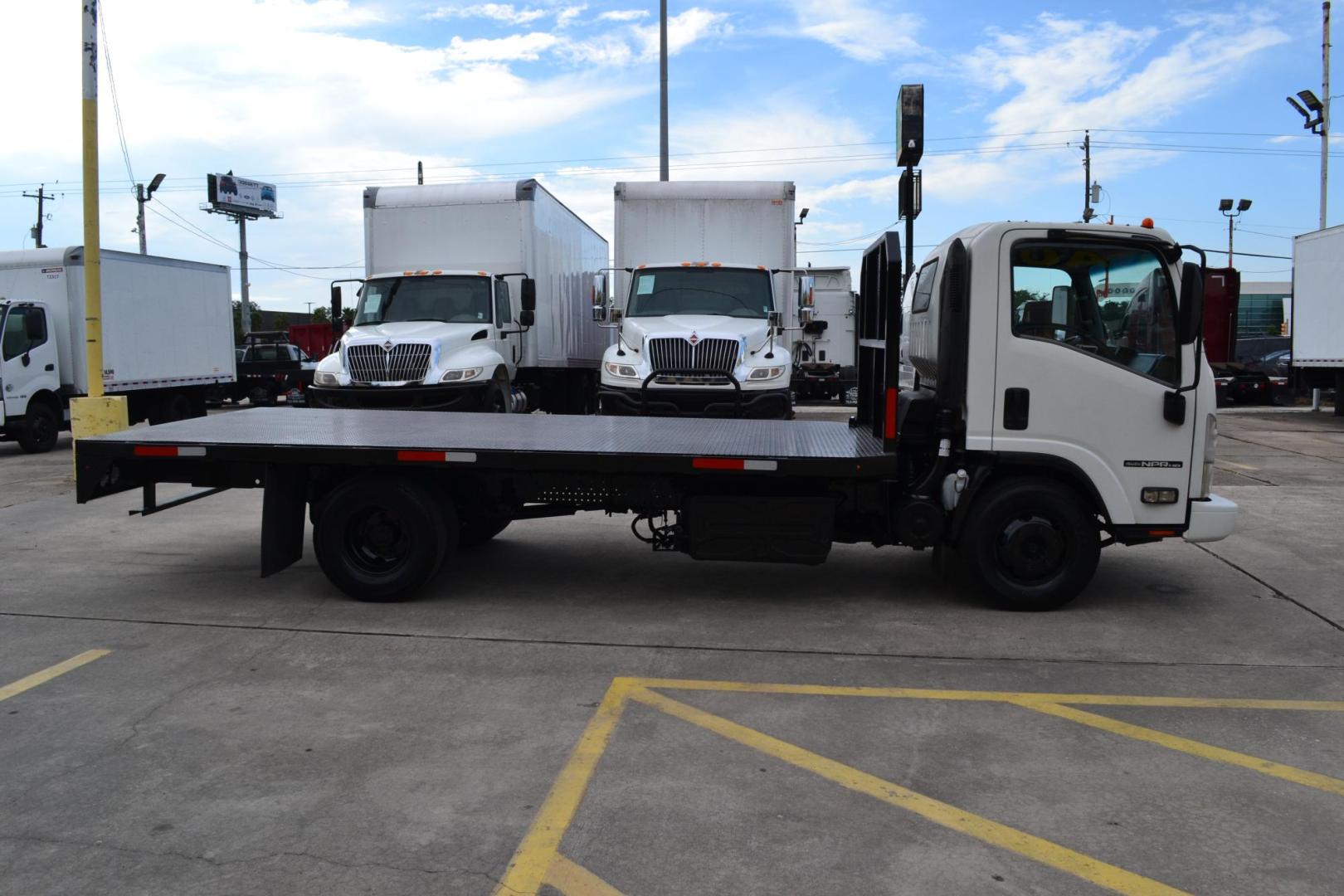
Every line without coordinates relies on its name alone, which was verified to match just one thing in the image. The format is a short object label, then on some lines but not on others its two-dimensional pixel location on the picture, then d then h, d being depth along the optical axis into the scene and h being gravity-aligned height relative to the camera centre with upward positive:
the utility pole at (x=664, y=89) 22.50 +5.82
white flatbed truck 6.46 -0.66
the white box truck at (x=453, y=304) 13.89 +0.79
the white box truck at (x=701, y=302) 12.34 +0.74
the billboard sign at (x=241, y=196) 64.94 +10.40
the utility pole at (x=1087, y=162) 53.91 +10.17
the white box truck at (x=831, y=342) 27.58 +0.44
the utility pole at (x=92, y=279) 13.22 +1.02
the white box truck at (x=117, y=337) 17.02 +0.41
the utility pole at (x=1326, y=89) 32.44 +8.25
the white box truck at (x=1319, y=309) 22.08 +1.06
